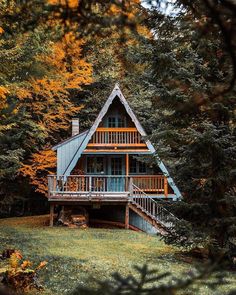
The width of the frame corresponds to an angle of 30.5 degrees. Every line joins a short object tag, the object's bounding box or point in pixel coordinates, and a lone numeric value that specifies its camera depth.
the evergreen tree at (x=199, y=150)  12.08
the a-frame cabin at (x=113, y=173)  23.58
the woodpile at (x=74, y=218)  23.69
